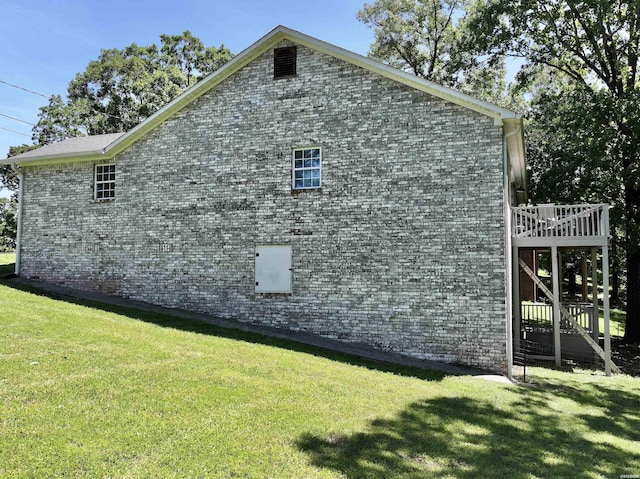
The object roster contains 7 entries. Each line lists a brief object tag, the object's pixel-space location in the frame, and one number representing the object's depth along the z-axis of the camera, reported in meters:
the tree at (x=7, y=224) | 38.44
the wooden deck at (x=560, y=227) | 11.95
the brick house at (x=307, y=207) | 10.98
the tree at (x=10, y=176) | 32.56
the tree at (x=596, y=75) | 16.75
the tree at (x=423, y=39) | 27.19
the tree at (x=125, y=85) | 32.00
